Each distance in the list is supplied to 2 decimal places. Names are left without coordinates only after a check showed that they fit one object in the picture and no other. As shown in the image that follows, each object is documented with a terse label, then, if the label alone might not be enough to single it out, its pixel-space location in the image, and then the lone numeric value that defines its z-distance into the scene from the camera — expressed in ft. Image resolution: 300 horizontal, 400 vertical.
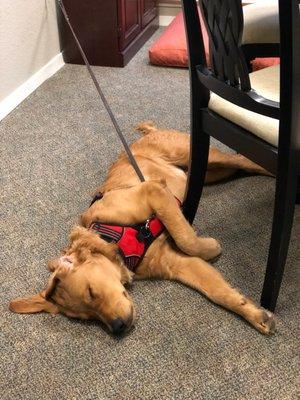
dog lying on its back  4.32
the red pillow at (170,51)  10.28
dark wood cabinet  10.07
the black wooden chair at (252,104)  3.42
